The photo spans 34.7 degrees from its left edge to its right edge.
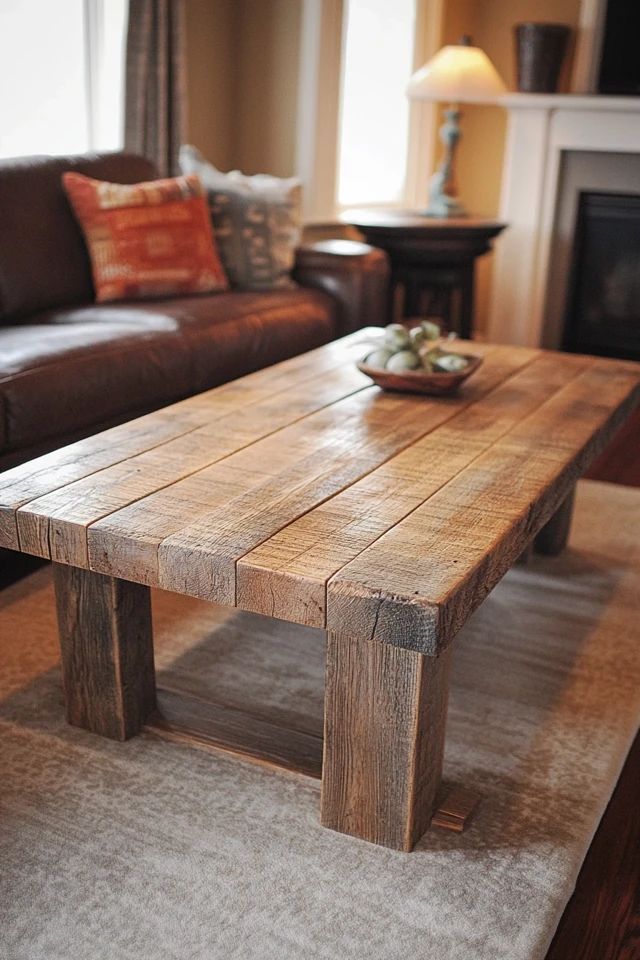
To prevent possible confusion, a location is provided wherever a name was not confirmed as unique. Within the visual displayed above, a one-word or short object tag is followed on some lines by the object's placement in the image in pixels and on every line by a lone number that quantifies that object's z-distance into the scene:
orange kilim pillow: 3.27
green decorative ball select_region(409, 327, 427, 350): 2.38
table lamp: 4.45
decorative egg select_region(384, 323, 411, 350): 2.35
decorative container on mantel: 4.70
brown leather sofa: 2.54
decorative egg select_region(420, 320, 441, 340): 2.44
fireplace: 4.75
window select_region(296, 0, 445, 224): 4.57
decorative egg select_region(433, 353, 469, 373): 2.34
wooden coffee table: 1.43
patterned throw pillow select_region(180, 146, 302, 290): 3.65
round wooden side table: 4.27
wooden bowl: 2.30
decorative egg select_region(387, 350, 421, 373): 2.32
